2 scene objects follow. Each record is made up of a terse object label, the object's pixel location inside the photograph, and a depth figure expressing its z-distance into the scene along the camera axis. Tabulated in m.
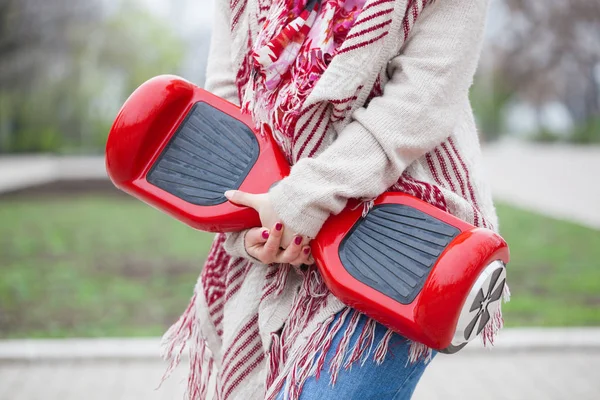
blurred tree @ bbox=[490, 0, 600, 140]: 32.66
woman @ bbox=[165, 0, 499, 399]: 1.38
